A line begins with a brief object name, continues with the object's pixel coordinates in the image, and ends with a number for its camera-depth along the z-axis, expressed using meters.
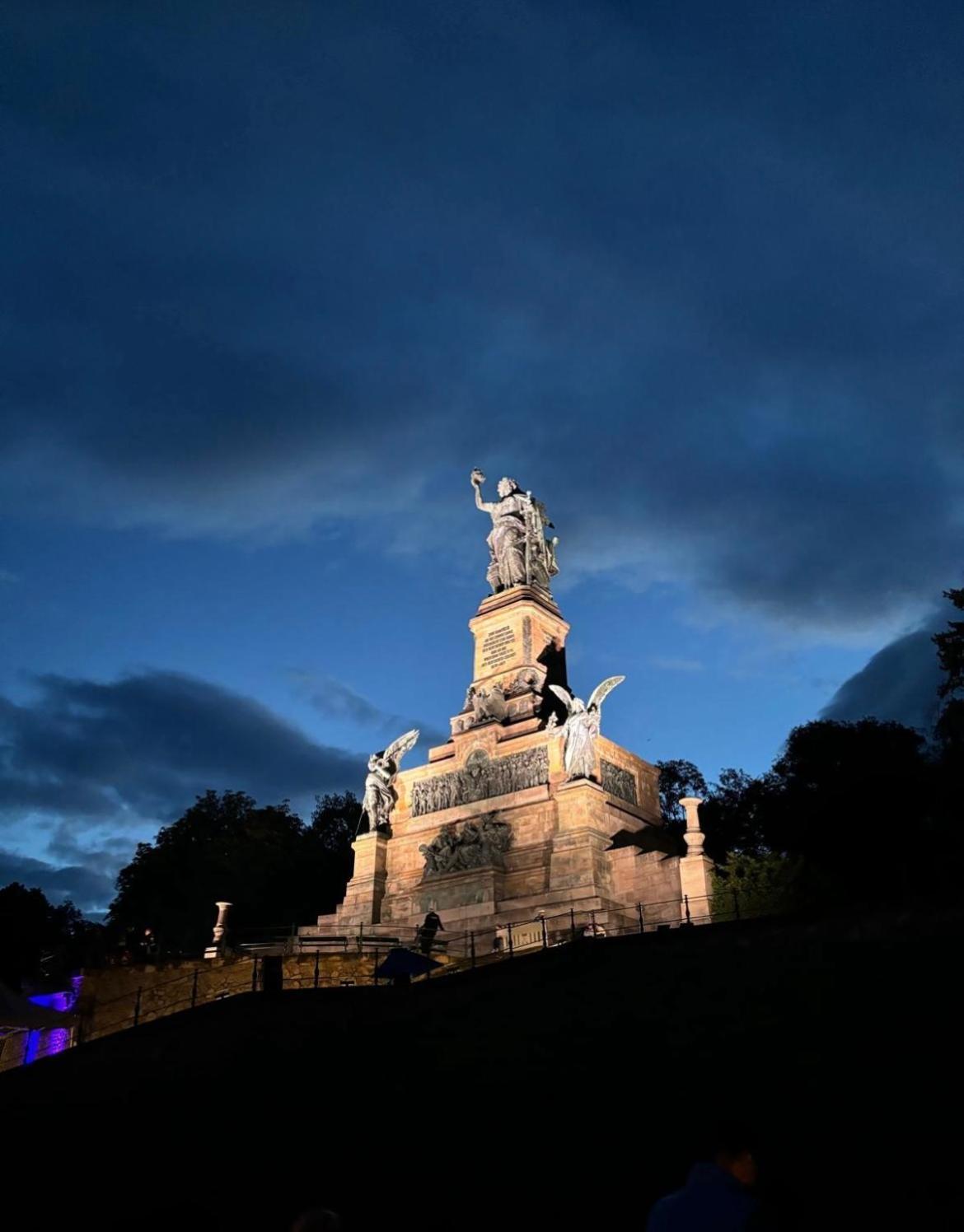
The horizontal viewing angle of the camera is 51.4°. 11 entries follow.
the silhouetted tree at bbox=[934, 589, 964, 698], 26.83
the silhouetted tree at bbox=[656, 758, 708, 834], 57.53
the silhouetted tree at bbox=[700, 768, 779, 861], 49.44
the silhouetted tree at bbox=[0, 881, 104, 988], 50.66
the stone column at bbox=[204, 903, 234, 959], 28.75
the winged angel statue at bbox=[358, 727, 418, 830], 36.28
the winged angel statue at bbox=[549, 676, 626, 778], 31.66
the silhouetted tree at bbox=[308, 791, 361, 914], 51.41
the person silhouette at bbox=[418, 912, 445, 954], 26.27
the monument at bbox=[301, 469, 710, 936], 29.34
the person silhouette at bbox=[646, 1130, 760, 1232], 4.13
